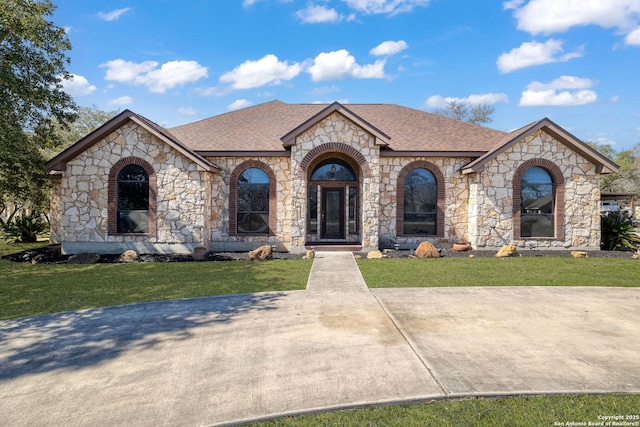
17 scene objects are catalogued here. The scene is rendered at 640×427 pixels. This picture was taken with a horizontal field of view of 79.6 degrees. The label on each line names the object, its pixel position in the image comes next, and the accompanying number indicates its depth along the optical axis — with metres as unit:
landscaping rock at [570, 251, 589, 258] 14.59
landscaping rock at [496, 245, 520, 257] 14.73
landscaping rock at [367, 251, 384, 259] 14.27
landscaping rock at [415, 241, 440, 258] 14.27
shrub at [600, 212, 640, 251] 16.64
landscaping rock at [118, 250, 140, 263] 14.00
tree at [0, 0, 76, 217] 12.43
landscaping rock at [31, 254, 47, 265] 13.60
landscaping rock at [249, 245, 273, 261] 14.03
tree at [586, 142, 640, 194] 44.12
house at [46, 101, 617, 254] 15.16
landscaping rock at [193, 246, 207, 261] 14.48
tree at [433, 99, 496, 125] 43.53
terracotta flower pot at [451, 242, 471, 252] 15.50
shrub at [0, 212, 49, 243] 20.12
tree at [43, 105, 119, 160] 40.91
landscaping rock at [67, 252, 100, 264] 13.71
